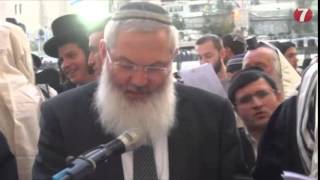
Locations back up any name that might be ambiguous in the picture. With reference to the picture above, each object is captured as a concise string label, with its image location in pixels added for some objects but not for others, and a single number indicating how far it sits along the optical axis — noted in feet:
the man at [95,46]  9.86
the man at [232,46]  18.35
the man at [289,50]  20.02
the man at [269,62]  12.62
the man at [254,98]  9.32
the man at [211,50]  16.15
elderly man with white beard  6.23
